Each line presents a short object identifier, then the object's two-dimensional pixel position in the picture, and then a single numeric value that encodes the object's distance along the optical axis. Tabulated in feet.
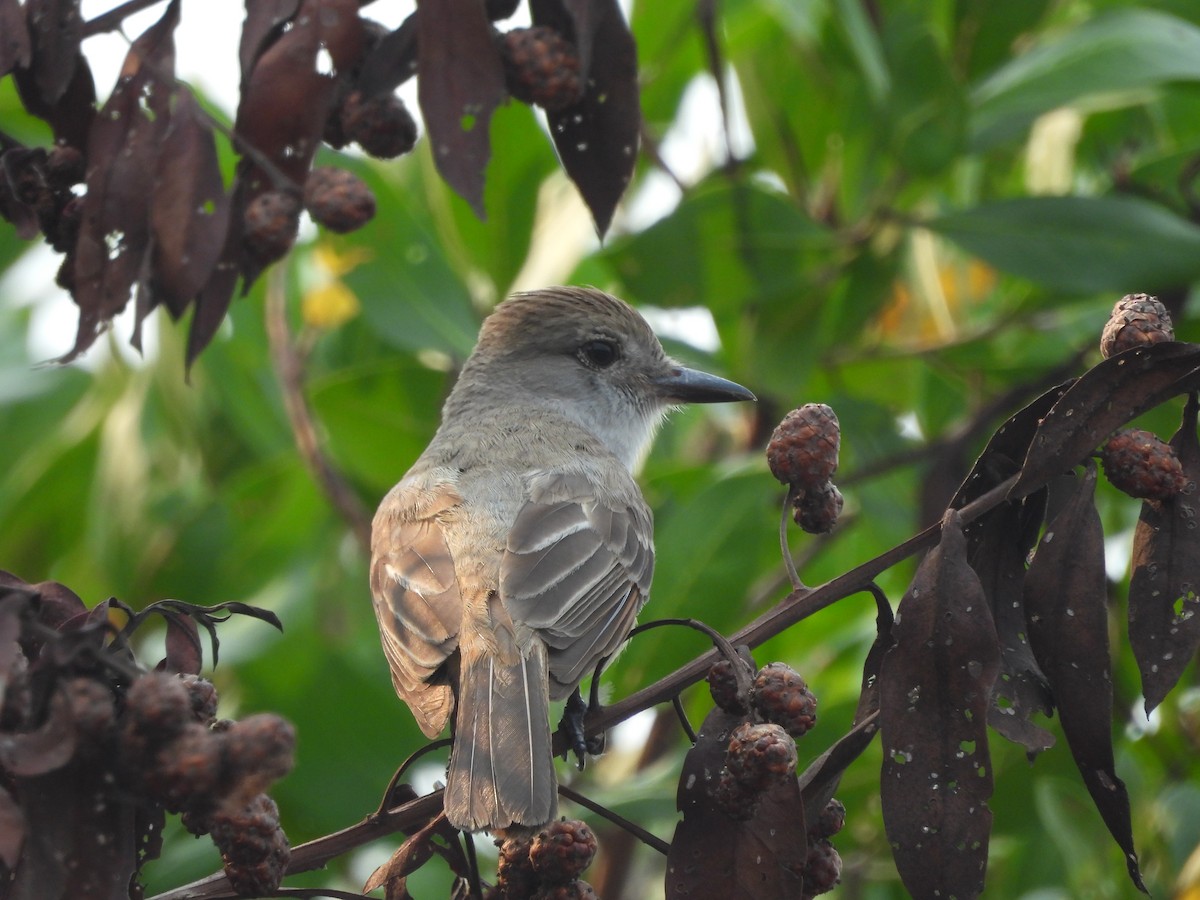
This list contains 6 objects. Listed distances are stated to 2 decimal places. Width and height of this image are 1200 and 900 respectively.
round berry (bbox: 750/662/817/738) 16.84
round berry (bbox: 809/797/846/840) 17.62
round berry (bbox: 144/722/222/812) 13.08
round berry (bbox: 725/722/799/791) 15.75
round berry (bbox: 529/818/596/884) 17.52
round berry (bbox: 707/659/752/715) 17.01
